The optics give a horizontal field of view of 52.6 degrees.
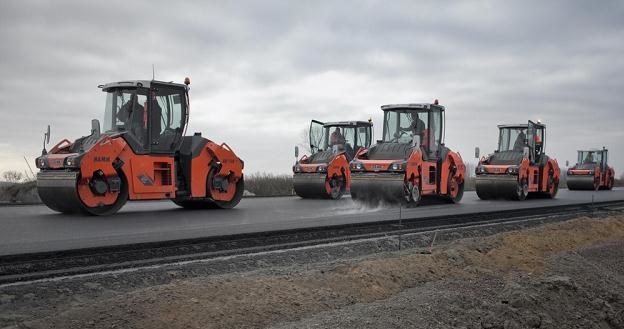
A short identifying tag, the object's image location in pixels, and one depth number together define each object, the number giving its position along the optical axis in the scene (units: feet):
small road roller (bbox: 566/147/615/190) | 119.96
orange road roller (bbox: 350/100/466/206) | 56.49
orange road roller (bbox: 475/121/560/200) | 73.87
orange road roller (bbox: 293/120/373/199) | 68.03
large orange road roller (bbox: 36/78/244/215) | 40.14
